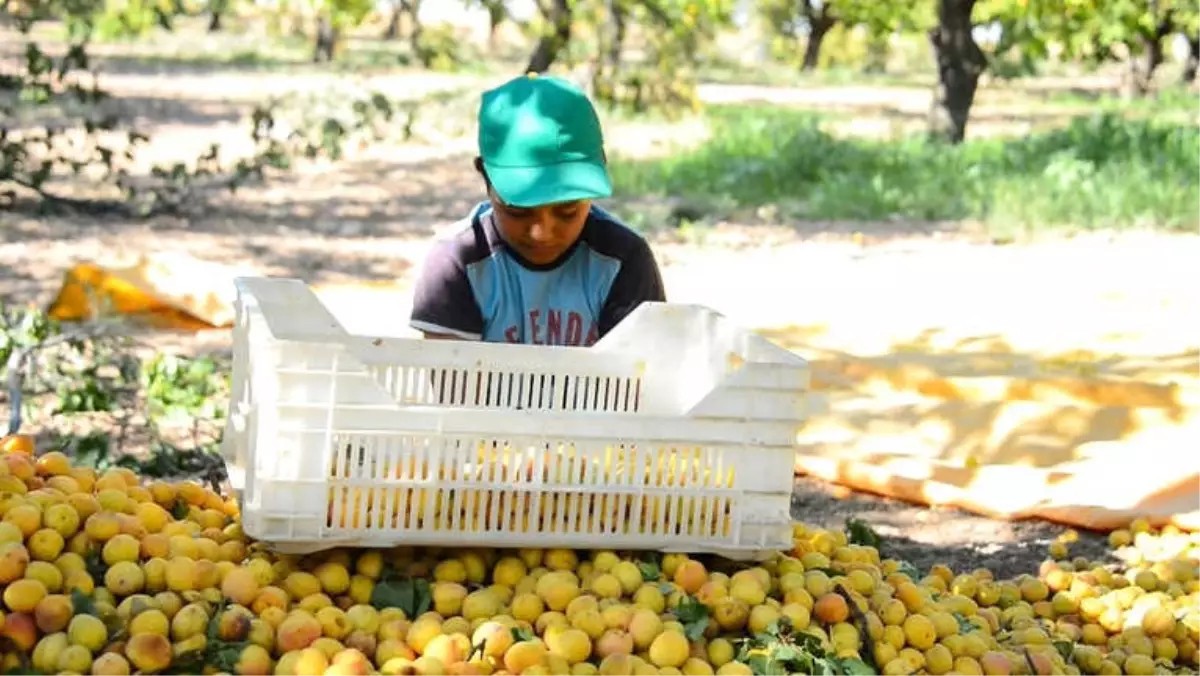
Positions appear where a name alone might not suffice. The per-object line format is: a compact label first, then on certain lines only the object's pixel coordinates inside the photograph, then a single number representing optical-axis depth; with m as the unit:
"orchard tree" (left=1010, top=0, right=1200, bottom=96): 16.01
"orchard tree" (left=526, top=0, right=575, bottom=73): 14.70
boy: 3.19
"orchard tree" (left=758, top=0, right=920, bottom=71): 14.95
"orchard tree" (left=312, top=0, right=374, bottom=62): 11.62
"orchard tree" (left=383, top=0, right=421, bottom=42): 18.65
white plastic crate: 2.40
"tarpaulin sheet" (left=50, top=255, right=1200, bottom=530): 4.35
